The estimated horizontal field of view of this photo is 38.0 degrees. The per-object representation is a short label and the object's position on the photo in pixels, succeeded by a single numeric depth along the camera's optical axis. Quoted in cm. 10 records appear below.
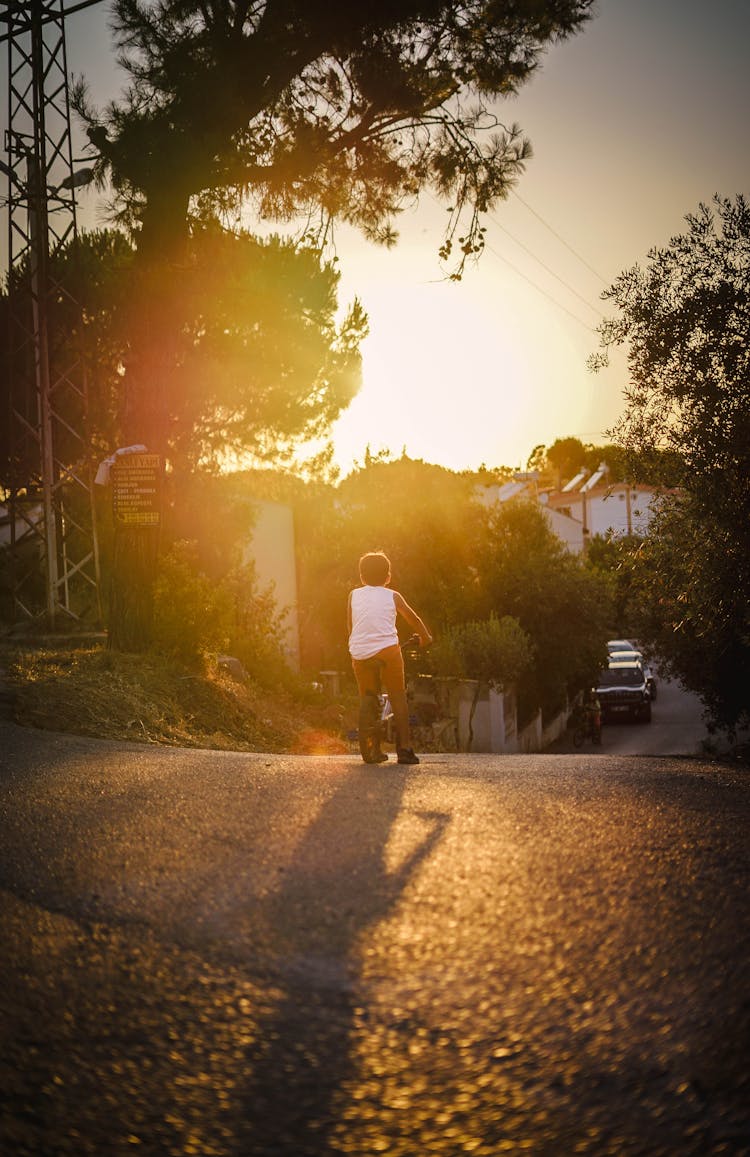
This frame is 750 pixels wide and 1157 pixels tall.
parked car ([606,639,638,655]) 4711
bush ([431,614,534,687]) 2970
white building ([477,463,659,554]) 6852
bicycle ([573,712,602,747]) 3509
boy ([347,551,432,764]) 901
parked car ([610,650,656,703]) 4428
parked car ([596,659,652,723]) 4122
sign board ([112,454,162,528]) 1479
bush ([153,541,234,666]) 1474
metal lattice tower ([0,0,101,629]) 1720
